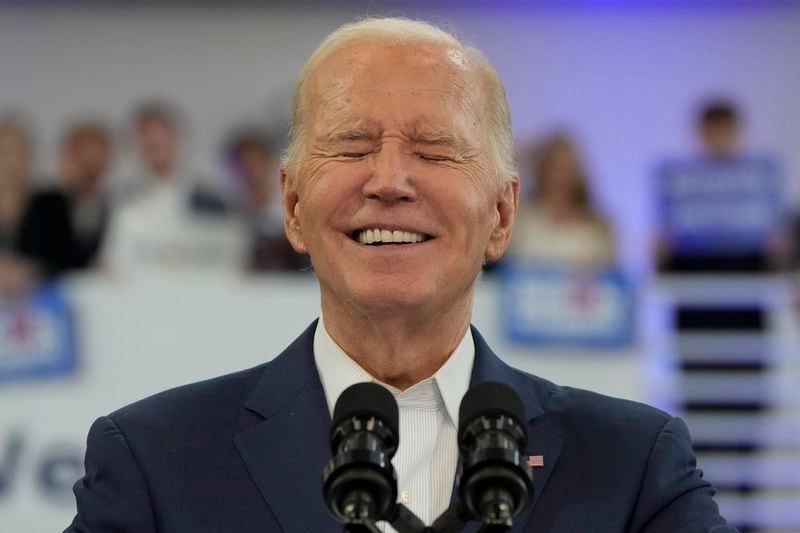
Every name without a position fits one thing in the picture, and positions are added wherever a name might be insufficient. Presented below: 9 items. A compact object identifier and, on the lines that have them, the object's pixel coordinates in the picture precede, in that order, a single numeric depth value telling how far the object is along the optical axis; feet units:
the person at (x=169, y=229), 41.24
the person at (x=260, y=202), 40.47
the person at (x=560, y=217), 39.91
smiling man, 12.91
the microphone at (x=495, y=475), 9.63
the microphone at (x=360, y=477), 9.56
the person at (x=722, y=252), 40.16
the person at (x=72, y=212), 40.09
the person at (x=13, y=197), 36.70
